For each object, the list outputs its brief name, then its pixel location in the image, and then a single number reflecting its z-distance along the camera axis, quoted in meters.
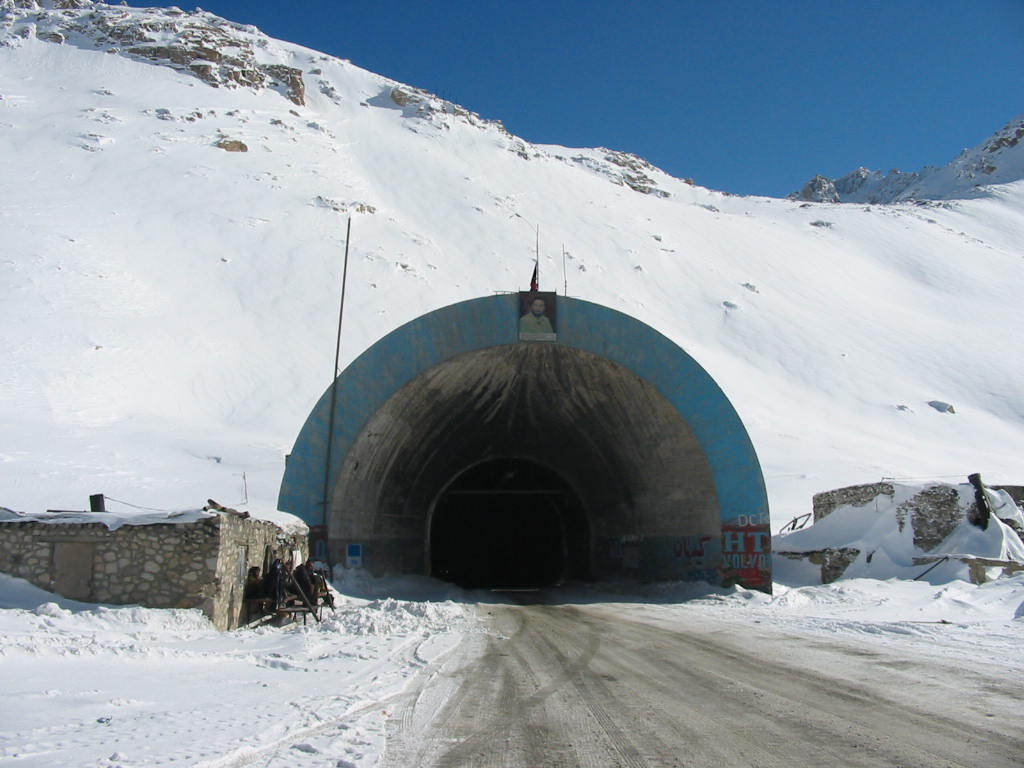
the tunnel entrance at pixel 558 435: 18.27
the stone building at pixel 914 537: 18.05
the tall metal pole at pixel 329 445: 17.98
